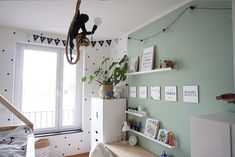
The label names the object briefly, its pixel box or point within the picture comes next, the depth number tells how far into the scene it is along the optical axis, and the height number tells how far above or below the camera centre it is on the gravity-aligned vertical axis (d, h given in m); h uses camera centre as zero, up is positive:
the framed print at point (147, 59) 2.27 +0.39
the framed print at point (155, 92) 2.15 -0.08
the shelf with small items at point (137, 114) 2.35 -0.41
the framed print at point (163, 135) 1.96 -0.60
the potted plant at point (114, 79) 2.74 +0.12
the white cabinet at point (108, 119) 2.62 -0.53
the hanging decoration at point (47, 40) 2.88 +0.84
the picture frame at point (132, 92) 2.70 -0.10
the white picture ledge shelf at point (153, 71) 1.91 +0.19
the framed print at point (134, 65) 2.58 +0.34
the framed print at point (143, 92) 2.43 -0.09
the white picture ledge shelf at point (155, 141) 1.85 -0.68
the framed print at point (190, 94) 1.66 -0.08
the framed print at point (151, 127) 2.14 -0.55
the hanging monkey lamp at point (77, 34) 1.12 +0.36
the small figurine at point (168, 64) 1.91 +0.26
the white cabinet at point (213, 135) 0.95 -0.31
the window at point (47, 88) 2.92 -0.04
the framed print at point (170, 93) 1.92 -0.08
